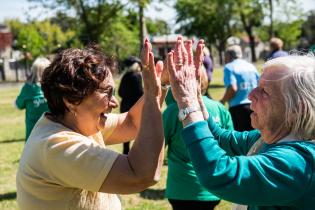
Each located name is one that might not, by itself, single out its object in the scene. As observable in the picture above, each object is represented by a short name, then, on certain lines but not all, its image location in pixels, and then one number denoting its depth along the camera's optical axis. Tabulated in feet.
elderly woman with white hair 5.74
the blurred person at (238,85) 23.77
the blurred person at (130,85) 25.09
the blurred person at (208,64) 28.43
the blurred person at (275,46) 31.36
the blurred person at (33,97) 19.40
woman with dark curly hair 6.47
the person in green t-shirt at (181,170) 12.69
